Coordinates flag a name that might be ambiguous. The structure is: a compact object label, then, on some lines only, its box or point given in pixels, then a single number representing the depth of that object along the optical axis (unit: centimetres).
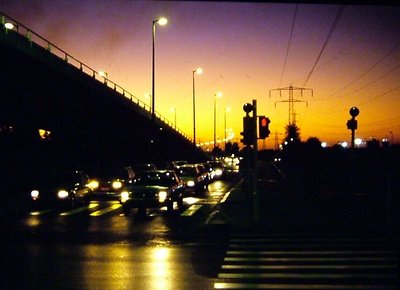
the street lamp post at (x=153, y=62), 4875
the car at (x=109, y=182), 3375
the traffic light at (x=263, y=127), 2022
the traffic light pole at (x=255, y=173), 1900
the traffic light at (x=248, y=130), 2033
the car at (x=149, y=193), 2502
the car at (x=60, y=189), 2755
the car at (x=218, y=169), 6175
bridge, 3538
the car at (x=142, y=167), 3919
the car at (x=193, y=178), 3791
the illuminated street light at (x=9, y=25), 3074
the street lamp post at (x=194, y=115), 7204
